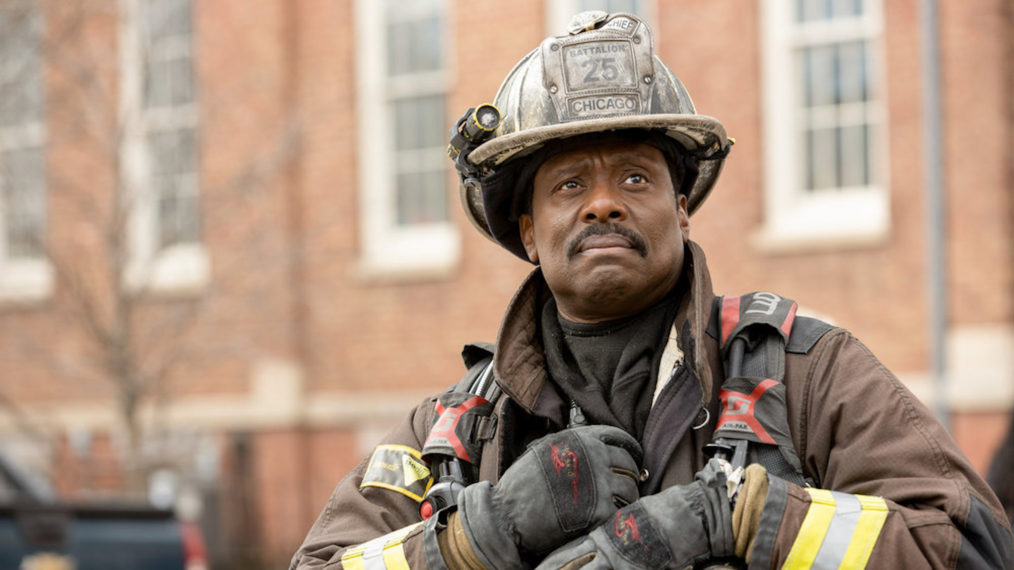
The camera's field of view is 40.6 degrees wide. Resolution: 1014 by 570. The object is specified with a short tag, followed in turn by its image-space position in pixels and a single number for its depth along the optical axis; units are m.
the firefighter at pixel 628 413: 2.25
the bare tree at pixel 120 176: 9.48
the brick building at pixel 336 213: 9.69
